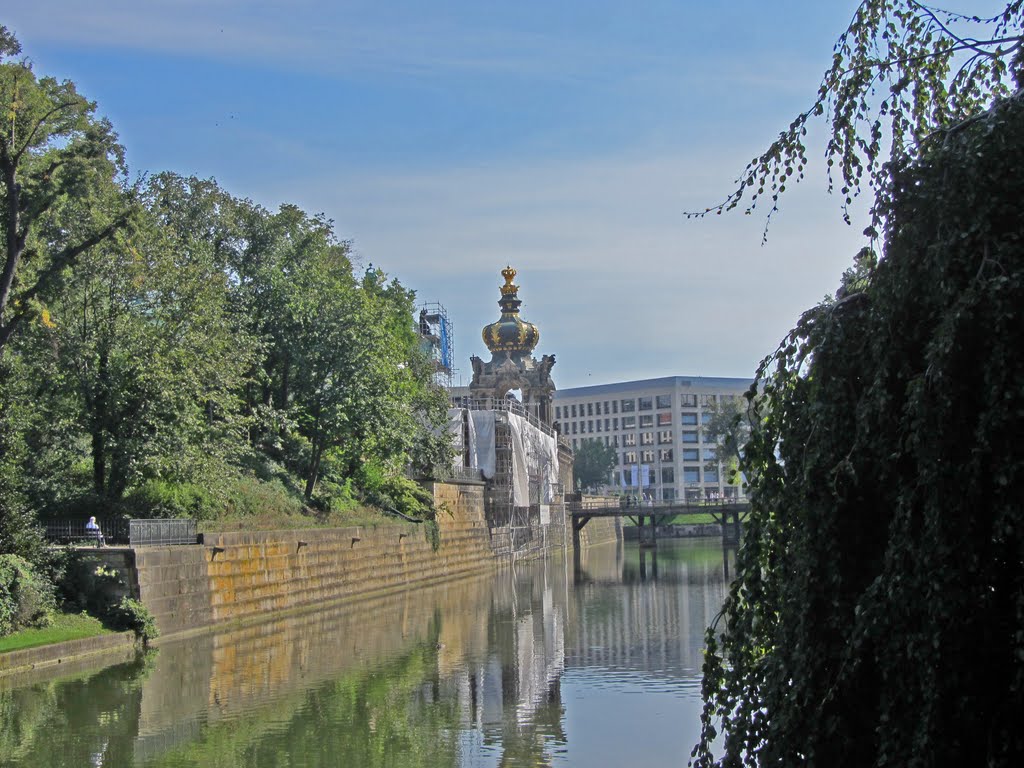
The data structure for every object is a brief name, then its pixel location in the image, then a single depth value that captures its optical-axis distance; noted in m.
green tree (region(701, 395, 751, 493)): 100.85
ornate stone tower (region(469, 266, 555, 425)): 82.75
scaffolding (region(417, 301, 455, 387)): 82.88
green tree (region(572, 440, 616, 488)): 134.88
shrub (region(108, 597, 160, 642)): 25.00
